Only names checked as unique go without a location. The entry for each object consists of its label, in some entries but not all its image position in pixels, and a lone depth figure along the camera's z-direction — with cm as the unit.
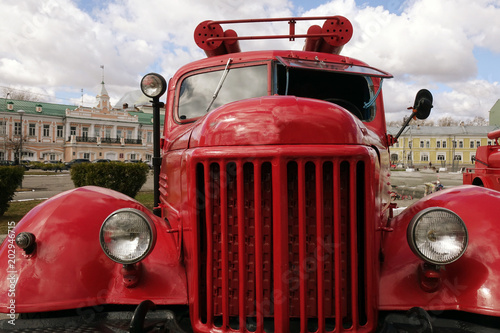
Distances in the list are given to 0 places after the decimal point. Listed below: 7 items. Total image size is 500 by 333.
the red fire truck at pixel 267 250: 214
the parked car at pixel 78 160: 5256
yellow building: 7819
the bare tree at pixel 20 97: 6164
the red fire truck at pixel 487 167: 1050
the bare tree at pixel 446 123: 8762
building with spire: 5378
